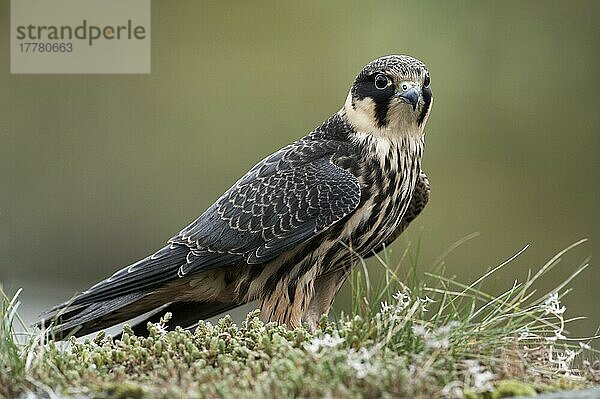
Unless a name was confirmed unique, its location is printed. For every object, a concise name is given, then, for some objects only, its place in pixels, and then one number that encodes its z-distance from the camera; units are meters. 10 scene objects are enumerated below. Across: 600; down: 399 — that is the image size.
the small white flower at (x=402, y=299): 6.16
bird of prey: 7.67
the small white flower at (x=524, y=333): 6.19
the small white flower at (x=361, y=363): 5.04
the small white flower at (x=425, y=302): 6.14
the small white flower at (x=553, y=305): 6.21
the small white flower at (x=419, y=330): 5.54
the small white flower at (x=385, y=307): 6.22
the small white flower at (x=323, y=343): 5.45
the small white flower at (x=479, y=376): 5.18
